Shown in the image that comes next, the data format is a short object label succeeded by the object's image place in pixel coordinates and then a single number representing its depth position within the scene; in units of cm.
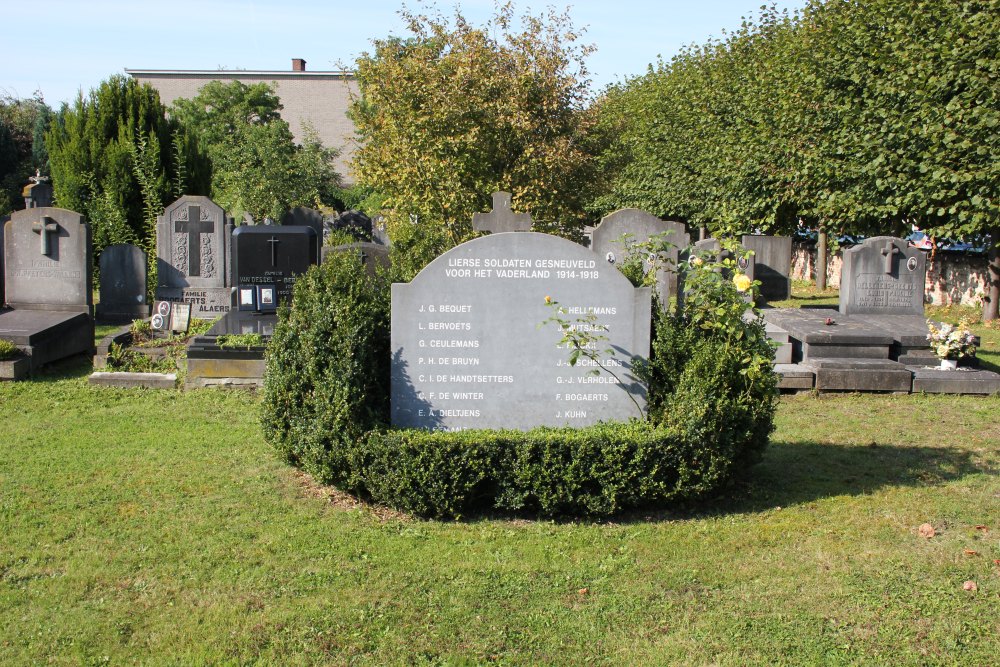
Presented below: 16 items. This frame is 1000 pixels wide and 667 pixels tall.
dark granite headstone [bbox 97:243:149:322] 1555
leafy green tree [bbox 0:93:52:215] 4138
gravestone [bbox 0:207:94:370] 1307
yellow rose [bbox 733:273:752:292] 659
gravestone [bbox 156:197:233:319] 1597
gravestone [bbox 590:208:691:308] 1352
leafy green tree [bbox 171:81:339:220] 2756
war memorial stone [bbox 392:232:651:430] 676
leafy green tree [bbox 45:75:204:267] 1930
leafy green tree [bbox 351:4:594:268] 1611
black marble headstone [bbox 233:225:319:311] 1320
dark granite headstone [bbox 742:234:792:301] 2095
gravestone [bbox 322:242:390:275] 1462
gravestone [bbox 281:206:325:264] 2298
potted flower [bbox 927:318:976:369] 1173
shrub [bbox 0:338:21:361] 1099
